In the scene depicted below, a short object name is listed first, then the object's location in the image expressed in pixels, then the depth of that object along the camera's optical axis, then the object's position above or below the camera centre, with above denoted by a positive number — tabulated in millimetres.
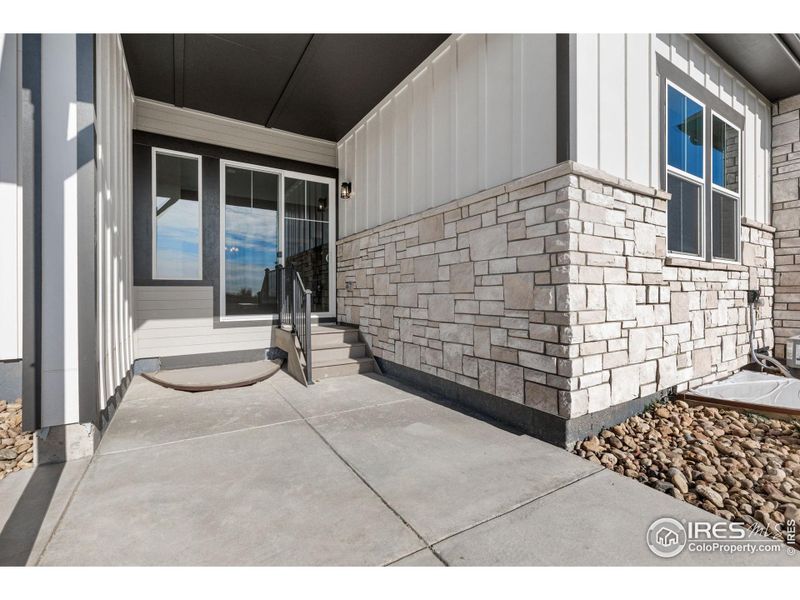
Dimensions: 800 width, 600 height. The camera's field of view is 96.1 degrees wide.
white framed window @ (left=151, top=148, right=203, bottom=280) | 4457 +1060
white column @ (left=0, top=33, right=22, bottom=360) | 2484 +475
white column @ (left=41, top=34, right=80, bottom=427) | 2166 +397
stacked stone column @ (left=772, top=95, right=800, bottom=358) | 4340 +1016
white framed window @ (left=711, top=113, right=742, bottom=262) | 3719 +1164
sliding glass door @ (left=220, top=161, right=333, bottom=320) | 4891 +912
